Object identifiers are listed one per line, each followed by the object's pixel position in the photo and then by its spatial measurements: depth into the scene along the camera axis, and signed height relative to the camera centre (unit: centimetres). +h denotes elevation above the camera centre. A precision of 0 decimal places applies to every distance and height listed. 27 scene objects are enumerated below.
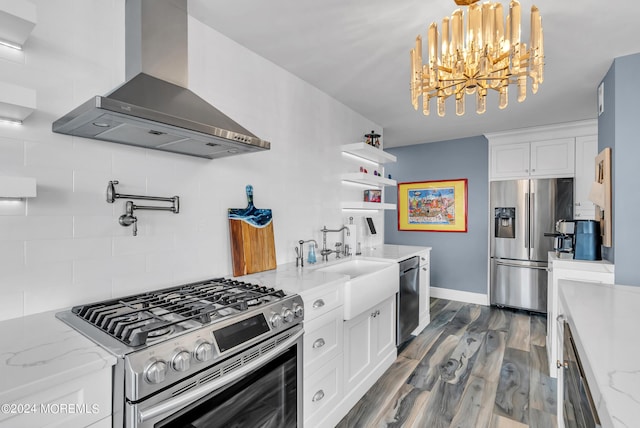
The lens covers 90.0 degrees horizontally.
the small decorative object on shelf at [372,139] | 369 +87
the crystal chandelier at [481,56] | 150 +78
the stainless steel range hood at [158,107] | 125 +45
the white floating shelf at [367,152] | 336 +68
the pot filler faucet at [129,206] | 154 +4
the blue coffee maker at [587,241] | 269 -23
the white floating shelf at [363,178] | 338 +38
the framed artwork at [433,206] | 508 +13
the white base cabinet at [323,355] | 182 -86
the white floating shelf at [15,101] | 110 +40
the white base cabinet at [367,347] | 224 -105
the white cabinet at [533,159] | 418 +75
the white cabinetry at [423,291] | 368 -93
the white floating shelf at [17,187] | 109 +9
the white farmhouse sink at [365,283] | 216 -53
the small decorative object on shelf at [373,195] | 388 +22
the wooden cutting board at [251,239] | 212 -18
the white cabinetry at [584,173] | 401 +52
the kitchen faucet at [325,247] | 292 -33
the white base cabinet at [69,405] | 81 -53
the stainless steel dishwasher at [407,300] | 308 -88
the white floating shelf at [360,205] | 339 +9
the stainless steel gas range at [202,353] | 101 -52
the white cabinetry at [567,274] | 250 -49
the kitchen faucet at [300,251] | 253 -31
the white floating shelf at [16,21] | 108 +69
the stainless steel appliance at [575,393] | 90 -60
